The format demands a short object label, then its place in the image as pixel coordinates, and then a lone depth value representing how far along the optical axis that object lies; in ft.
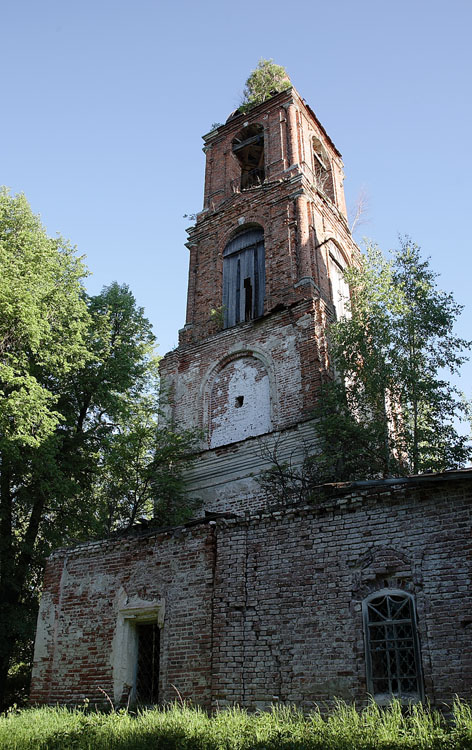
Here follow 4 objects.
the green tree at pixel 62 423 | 42.91
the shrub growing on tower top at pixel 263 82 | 66.28
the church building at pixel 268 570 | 24.14
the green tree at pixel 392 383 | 37.37
